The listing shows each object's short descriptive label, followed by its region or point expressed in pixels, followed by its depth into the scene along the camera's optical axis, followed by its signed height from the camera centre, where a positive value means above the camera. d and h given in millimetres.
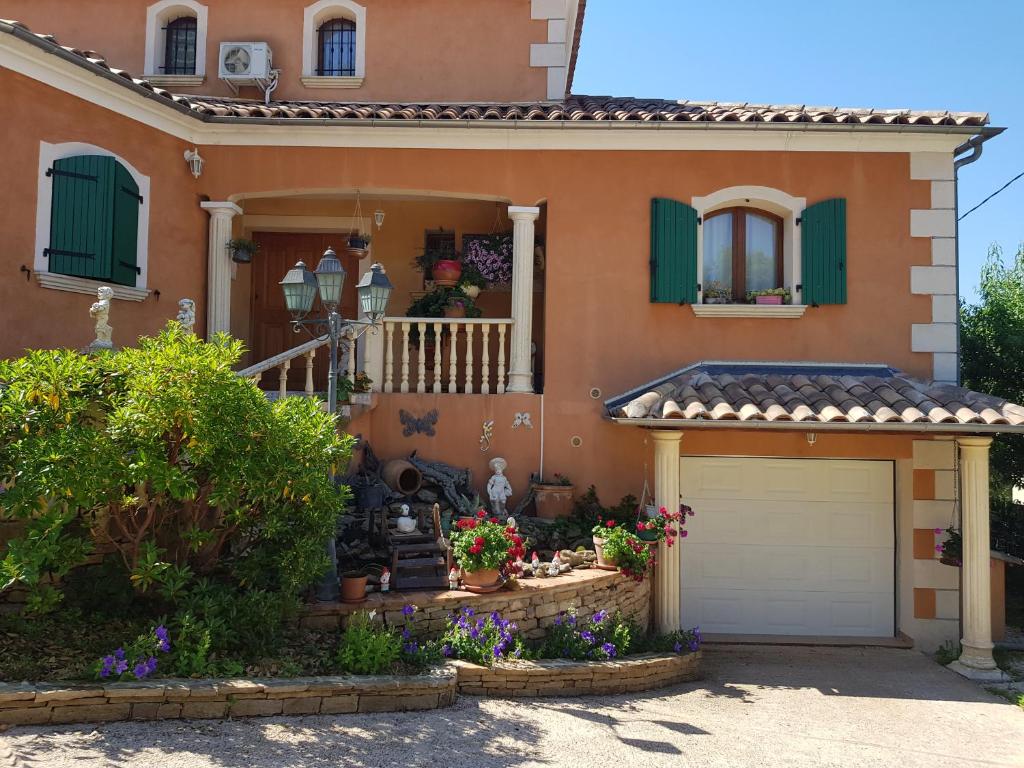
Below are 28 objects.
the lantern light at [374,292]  6301 +998
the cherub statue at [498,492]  8414 -924
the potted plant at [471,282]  9648 +1675
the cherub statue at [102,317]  6754 +808
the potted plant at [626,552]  7359 -1394
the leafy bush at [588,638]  6609 -2068
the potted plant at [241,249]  9258 +1974
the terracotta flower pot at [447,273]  9719 +1801
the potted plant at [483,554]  6543 -1276
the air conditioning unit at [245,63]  10438 +4850
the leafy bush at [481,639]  6188 -1939
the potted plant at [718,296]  9133 +1445
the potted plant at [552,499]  8531 -1011
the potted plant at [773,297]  9000 +1425
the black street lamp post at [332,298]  6145 +932
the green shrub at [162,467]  4918 -422
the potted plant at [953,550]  8156 -1476
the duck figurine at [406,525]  7418 -1158
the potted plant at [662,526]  7480 -1146
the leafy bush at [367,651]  5664 -1871
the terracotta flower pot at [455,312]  9383 +1238
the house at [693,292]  8781 +1457
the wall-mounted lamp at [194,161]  8969 +2964
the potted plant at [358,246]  9845 +2168
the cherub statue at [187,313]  7547 +948
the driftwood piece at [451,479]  8289 -799
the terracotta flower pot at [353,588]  6227 -1506
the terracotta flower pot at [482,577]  6598 -1492
